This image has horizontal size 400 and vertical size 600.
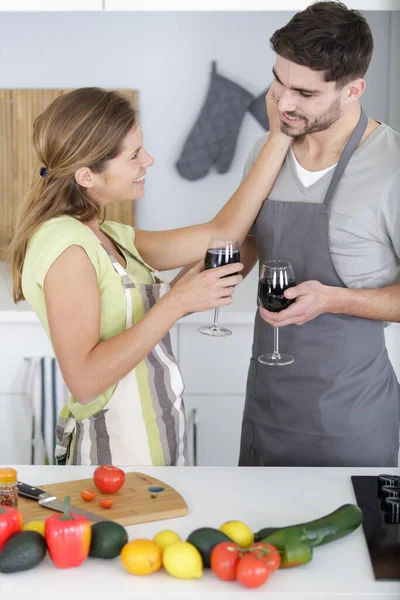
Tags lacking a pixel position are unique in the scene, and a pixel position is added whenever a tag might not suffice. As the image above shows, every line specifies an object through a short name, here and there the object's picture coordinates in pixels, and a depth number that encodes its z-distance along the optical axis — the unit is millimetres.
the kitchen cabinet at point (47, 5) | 4043
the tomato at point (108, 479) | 2423
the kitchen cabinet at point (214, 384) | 4245
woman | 2690
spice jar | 2332
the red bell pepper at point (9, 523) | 2171
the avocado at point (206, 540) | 2156
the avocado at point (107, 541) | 2183
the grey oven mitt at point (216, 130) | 4879
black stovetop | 2194
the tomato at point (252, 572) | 2077
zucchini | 2180
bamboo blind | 4841
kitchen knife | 2328
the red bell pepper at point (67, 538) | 2137
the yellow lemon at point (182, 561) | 2120
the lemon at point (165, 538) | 2174
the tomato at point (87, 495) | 2407
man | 2948
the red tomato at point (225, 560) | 2113
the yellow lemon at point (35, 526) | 2210
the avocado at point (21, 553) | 2142
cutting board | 2356
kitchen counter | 2112
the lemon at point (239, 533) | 2194
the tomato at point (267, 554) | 2098
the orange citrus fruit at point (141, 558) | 2134
